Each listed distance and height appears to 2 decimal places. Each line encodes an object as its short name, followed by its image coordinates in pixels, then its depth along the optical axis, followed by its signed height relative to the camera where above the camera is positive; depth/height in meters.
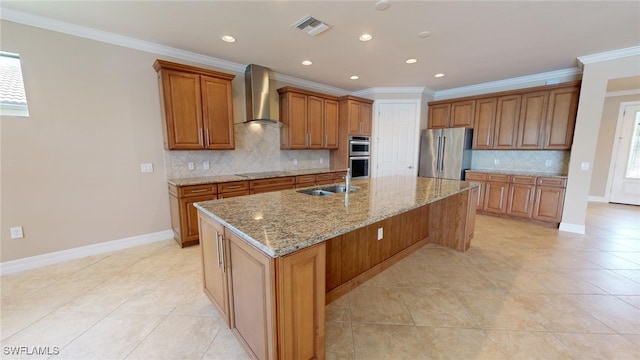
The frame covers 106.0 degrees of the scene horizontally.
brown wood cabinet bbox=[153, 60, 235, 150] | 3.08 +0.61
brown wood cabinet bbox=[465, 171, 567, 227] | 3.96 -0.76
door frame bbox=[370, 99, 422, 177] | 5.30 +0.50
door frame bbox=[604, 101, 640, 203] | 5.35 +0.14
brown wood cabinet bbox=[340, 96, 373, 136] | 4.95 +0.80
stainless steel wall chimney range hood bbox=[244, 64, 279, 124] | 3.87 +0.95
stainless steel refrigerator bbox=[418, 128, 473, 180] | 4.89 +0.01
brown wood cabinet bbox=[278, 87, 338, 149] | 4.37 +0.63
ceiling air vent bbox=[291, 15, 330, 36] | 2.52 +1.37
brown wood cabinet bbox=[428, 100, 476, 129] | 4.94 +0.81
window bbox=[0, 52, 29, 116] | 2.47 +0.65
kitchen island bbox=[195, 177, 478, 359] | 1.21 -0.64
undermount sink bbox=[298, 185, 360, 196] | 2.57 -0.41
